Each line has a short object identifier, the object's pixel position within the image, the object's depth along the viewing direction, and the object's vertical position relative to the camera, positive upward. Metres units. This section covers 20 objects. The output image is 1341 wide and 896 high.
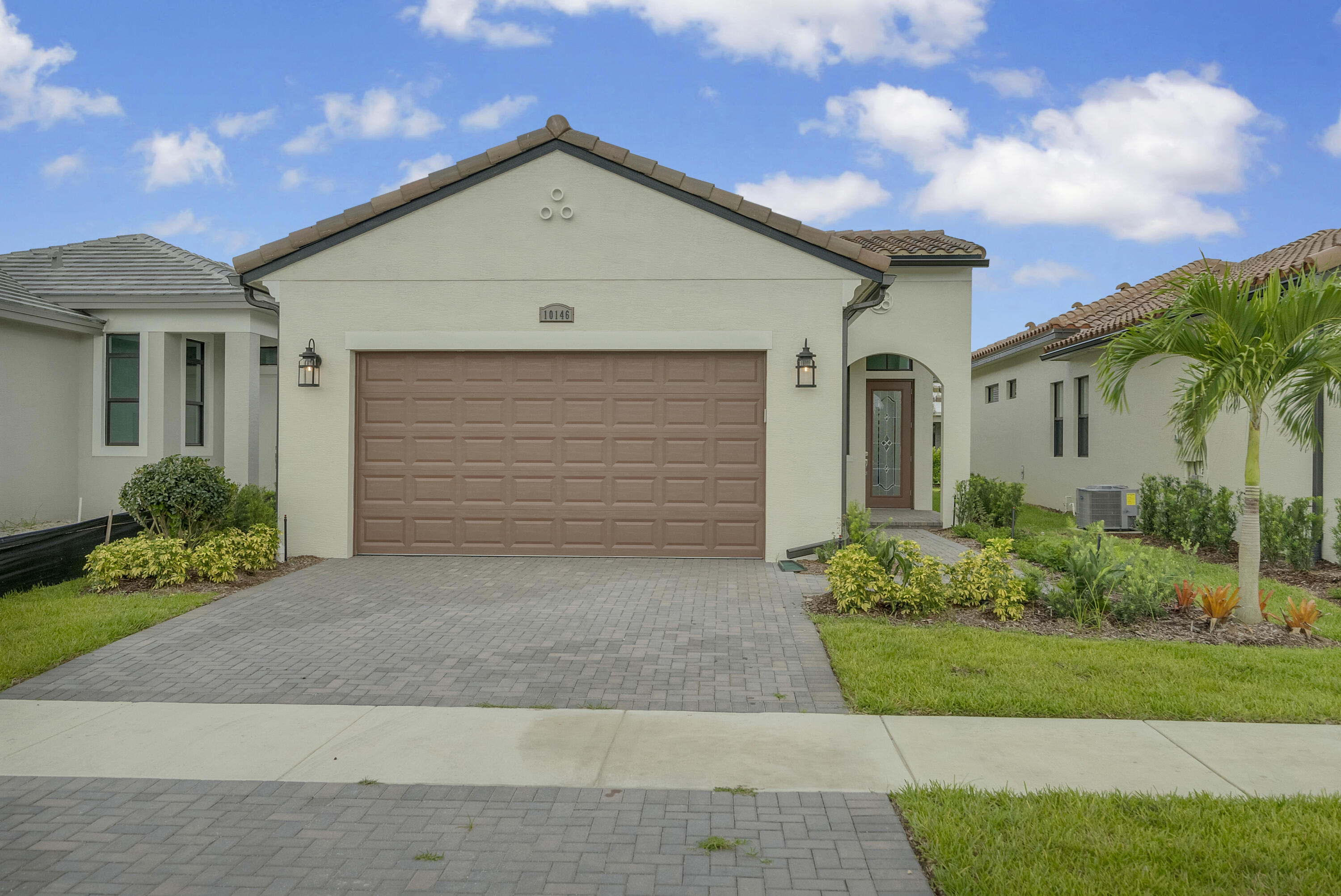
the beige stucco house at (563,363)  10.62 +1.12
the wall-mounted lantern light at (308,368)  10.66 +1.01
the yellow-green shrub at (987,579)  7.73 -1.13
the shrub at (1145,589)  7.35 -1.14
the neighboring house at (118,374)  13.19 +1.19
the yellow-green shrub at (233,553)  9.36 -1.15
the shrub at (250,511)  10.66 -0.76
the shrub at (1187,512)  11.42 -0.81
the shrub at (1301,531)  9.97 -0.87
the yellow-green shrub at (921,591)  7.57 -1.21
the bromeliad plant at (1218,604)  7.07 -1.22
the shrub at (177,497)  9.50 -0.54
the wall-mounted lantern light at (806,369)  10.44 +1.02
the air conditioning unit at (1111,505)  13.62 -0.80
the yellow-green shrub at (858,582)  7.74 -1.16
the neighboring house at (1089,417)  11.36 +0.79
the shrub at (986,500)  13.80 -0.74
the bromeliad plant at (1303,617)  6.90 -1.29
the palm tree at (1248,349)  6.94 +0.89
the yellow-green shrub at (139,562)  9.05 -1.20
